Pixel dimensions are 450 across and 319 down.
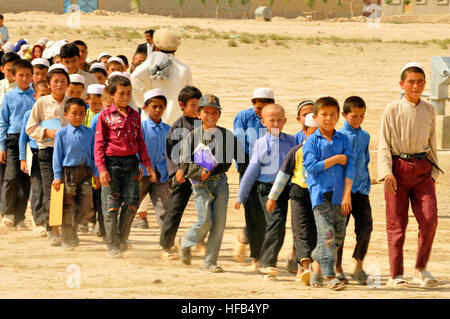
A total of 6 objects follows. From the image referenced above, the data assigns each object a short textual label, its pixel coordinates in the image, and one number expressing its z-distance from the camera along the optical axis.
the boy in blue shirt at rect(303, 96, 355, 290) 13.80
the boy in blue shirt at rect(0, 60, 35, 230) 19.66
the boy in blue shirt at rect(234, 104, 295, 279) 14.93
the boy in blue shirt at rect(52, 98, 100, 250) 17.37
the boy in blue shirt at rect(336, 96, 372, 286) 14.56
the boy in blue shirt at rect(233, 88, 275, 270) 15.82
